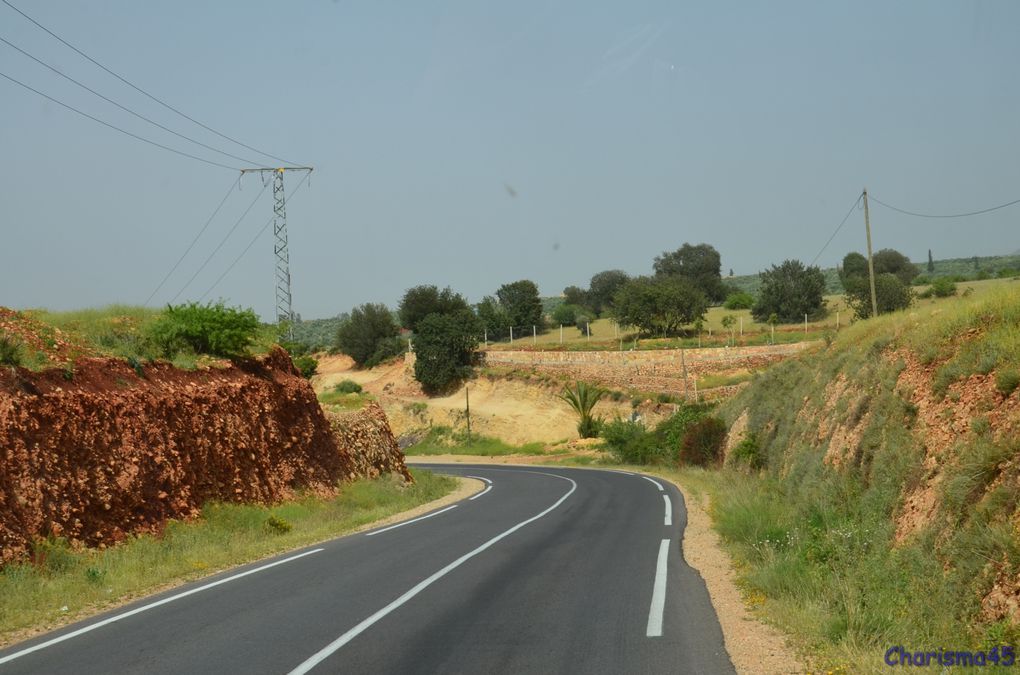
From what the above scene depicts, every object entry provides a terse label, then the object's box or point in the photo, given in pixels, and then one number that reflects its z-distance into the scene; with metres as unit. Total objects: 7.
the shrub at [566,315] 116.19
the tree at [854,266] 127.29
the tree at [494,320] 105.12
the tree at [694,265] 136.00
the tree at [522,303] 109.00
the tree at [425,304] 100.56
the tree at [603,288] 140.50
